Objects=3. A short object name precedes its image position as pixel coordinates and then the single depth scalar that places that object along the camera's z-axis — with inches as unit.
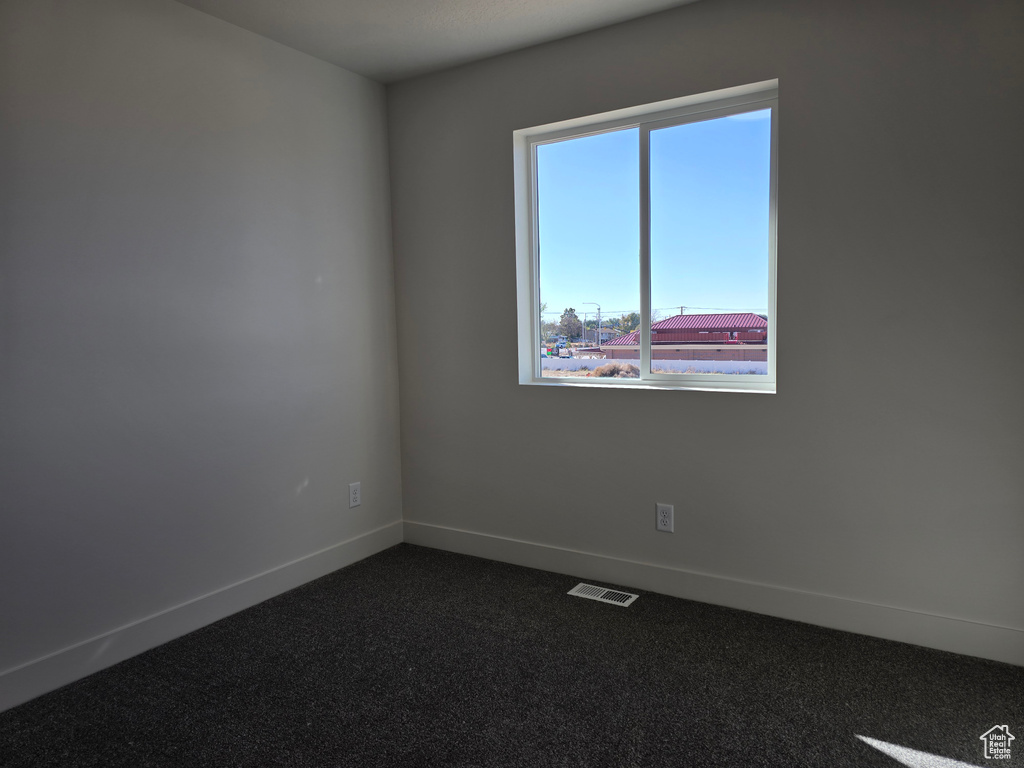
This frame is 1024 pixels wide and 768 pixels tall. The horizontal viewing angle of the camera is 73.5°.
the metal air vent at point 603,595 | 115.0
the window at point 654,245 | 110.7
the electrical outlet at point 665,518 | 116.8
